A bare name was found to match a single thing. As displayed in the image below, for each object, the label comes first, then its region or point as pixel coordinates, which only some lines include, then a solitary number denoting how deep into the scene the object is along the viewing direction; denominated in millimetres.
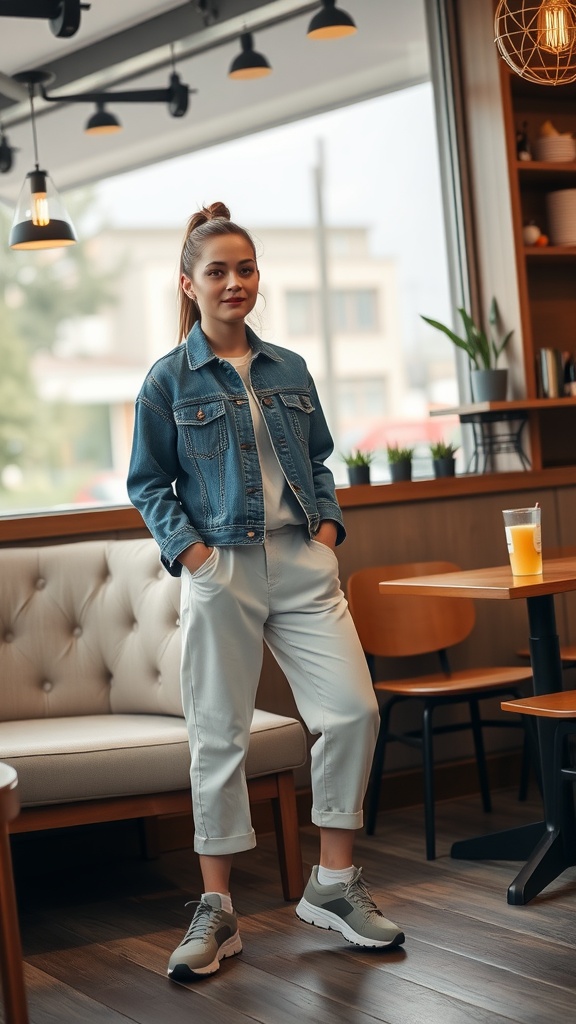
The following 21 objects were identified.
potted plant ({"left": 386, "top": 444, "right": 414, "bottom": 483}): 3934
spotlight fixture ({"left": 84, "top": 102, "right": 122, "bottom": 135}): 4184
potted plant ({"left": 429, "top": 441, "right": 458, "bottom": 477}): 4000
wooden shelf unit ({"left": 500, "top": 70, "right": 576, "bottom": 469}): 4191
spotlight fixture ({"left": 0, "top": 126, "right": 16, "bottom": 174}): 4059
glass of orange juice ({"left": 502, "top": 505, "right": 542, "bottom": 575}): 2736
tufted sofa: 2791
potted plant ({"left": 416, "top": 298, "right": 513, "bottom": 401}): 4004
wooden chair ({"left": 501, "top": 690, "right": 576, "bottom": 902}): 2729
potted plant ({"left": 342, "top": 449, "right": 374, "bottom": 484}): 3867
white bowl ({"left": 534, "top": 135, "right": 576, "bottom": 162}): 4141
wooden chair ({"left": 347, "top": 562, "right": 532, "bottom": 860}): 3395
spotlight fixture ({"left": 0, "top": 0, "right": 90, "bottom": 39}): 3414
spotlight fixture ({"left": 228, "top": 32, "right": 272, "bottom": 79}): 4215
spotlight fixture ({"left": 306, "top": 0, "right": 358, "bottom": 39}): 4109
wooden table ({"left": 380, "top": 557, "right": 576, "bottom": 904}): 2705
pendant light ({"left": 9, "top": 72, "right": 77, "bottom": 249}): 3637
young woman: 2453
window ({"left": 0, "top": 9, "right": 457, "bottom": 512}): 4008
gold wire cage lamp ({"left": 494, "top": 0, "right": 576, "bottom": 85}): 2834
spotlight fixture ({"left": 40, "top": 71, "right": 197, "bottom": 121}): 4219
